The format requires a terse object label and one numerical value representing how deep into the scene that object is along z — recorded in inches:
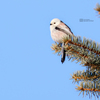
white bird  331.9
